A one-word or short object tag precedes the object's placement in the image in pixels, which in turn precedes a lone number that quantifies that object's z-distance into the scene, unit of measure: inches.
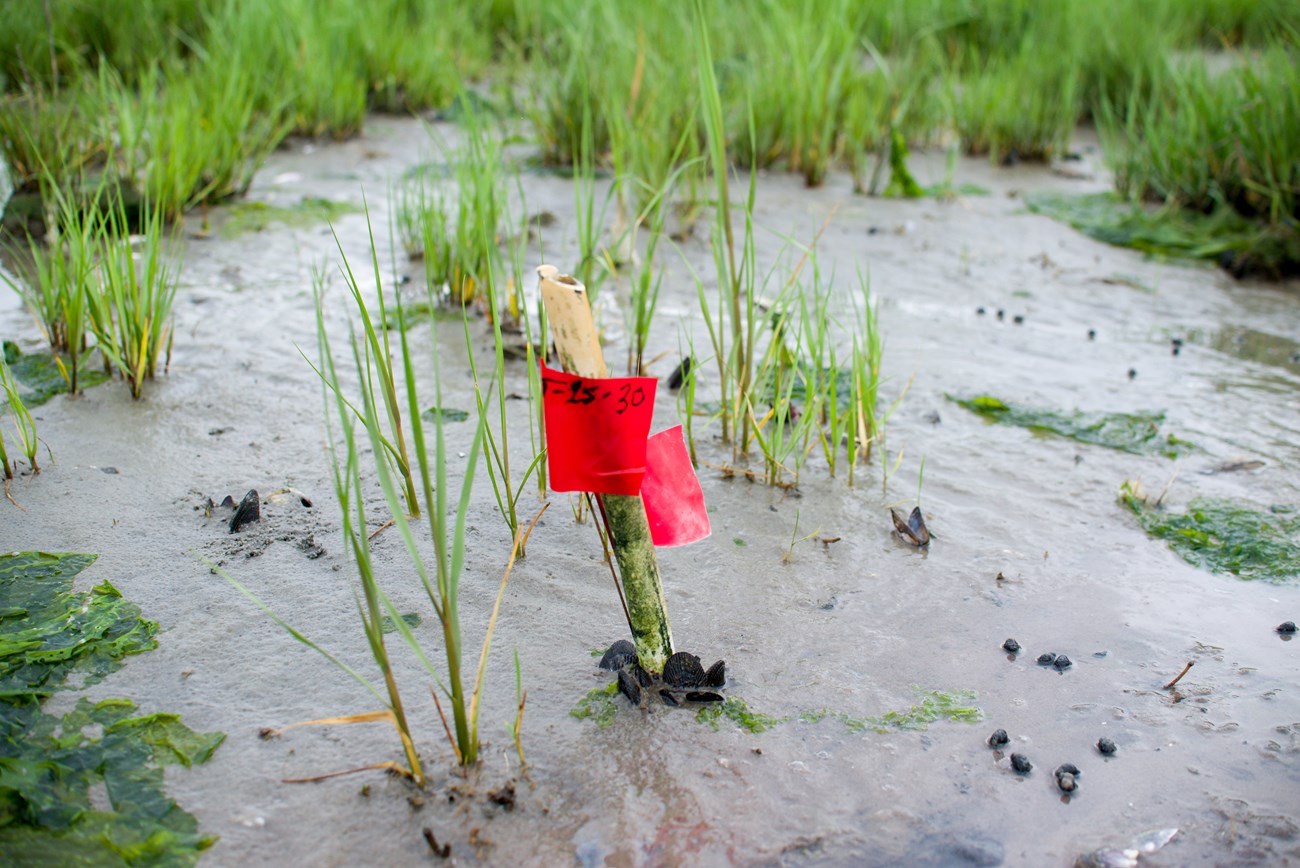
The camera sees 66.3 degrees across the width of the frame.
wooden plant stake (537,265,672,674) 48.7
